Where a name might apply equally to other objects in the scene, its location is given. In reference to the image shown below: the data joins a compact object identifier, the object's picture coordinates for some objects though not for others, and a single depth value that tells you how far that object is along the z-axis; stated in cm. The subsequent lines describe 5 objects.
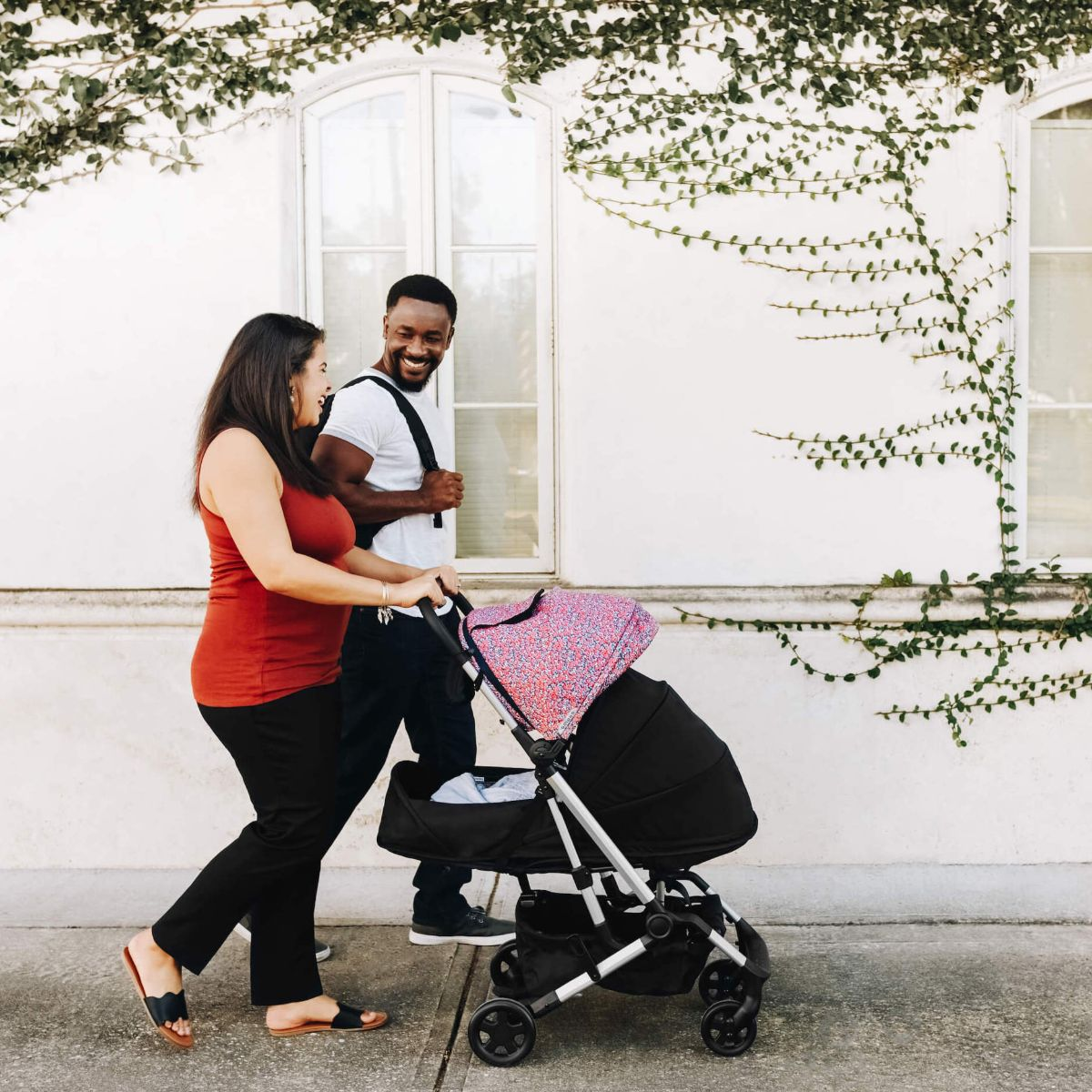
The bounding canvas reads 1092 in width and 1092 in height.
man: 375
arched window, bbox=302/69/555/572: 483
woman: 326
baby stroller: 310
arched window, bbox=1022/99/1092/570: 484
